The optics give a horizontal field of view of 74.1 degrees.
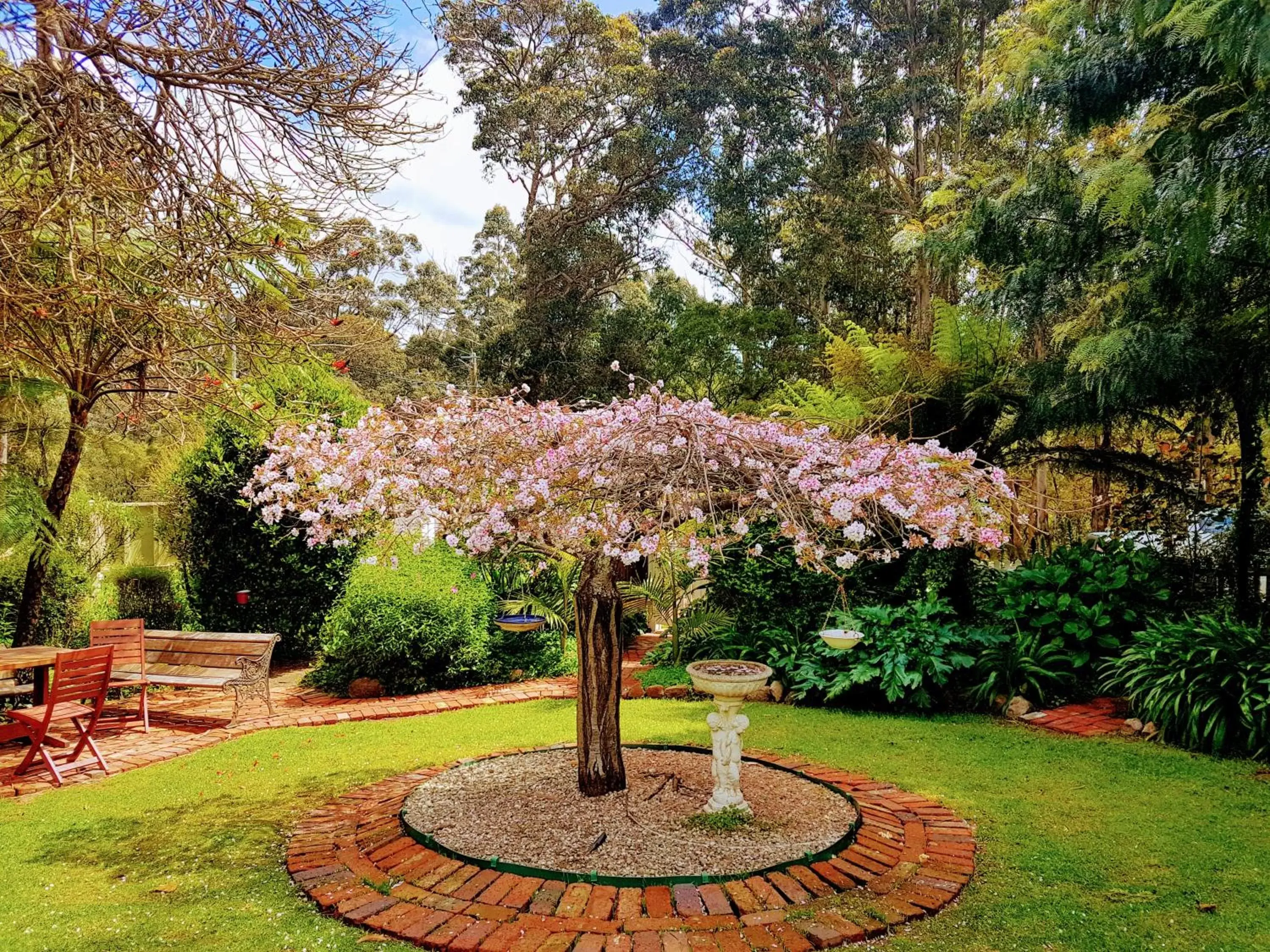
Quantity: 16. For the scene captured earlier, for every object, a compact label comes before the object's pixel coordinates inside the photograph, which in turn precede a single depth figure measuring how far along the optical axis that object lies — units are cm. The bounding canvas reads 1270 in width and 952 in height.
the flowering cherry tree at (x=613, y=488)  317
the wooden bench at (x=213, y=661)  655
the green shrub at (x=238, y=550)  843
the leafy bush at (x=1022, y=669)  602
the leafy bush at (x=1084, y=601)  620
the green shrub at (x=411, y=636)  737
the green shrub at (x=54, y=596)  684
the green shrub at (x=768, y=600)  704
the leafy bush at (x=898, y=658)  601
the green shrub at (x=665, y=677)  716
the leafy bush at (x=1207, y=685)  475
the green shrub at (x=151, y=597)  828
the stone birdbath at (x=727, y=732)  377
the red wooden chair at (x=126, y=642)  659
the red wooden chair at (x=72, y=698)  496
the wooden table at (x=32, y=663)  545
